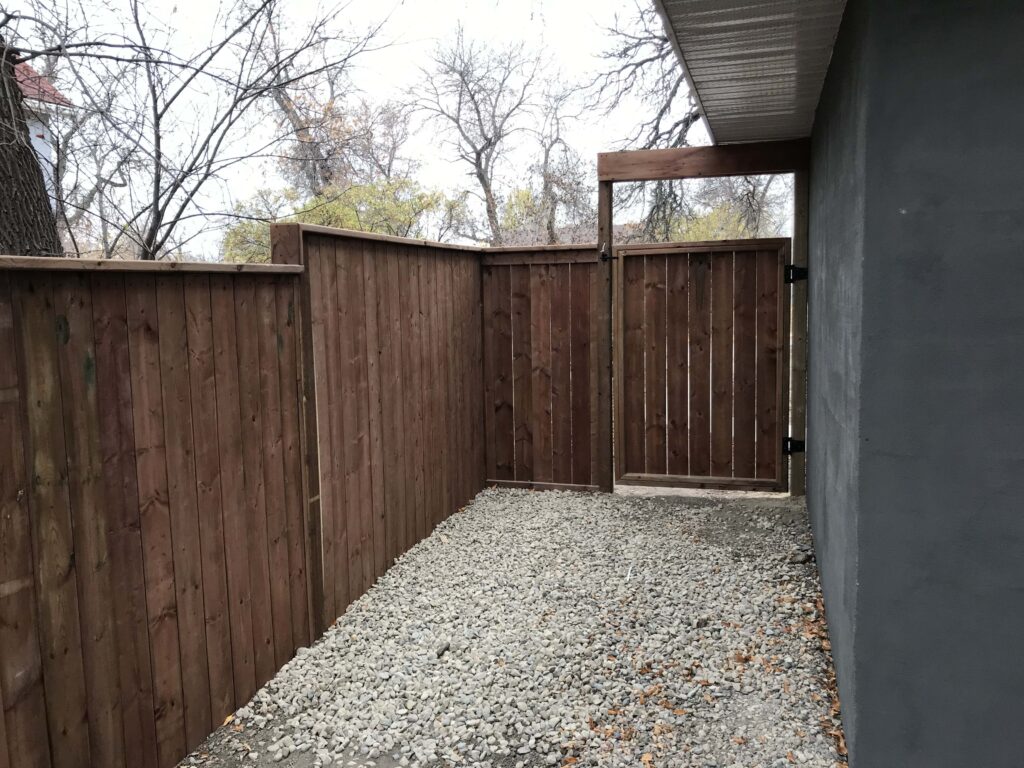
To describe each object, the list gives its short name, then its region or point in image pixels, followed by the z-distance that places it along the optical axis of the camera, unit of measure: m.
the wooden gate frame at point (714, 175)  4.65
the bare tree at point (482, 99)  12.51
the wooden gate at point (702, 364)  5.00
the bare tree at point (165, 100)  3.88
